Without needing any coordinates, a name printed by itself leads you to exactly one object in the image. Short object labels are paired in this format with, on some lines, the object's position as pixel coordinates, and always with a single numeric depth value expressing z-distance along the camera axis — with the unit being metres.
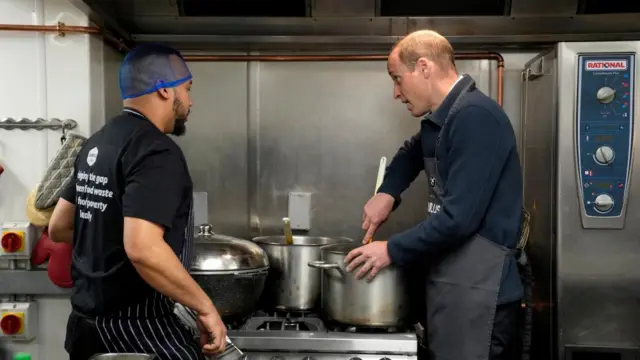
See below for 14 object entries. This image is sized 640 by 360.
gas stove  1.54
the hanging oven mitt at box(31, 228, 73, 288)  1.76
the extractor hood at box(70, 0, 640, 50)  2.10
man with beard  1.22
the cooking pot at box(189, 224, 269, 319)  1.60
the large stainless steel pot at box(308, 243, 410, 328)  1.59
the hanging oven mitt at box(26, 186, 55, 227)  1.76
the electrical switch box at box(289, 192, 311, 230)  2.27
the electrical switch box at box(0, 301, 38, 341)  1.79
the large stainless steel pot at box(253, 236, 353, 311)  1.77
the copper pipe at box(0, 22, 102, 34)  1.82
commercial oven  1.75
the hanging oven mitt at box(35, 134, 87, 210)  1.73
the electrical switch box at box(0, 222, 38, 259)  1.76
